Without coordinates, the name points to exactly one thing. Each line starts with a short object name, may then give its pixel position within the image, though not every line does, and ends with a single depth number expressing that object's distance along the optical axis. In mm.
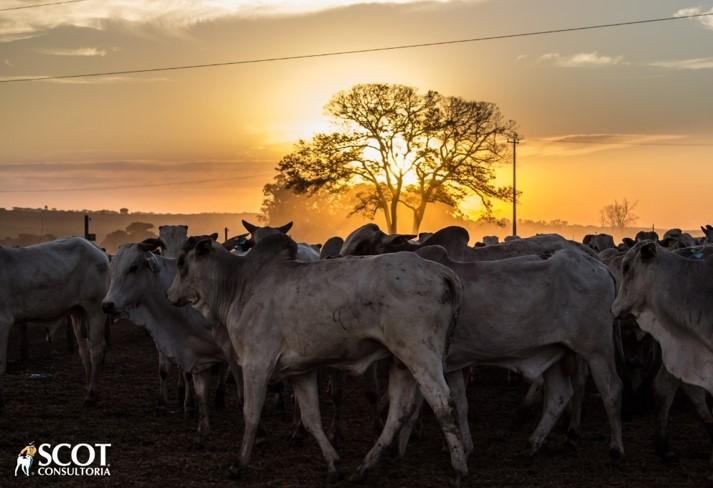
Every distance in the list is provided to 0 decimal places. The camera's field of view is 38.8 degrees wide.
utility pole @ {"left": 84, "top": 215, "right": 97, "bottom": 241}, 27545
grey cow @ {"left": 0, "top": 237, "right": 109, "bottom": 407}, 12625
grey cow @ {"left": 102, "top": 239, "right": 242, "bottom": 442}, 11125
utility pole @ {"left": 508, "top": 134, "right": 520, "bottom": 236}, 59444
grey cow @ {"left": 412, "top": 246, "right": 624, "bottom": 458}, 9594
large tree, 53375
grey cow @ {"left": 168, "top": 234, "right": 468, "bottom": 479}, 8414
